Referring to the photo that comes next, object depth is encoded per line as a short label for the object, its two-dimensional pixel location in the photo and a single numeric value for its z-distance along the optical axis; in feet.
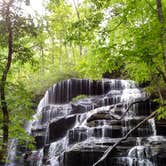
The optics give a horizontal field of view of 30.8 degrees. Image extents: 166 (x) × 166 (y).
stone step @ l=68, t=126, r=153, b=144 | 42.22
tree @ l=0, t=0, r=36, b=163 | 24.72
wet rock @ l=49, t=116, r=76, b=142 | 50.49
